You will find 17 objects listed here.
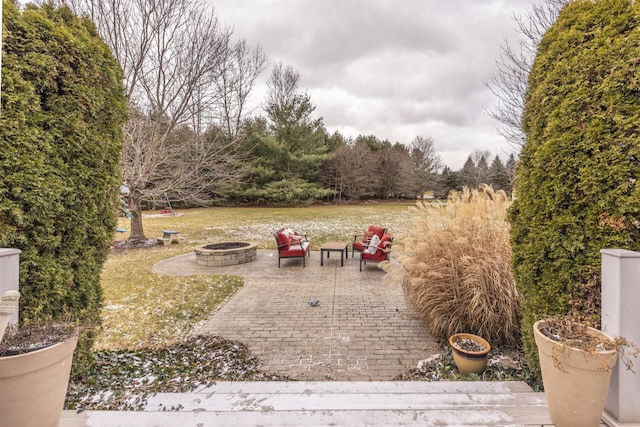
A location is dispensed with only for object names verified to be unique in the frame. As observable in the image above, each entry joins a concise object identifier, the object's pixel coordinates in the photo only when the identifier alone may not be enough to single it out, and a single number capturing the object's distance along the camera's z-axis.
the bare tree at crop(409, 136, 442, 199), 32.38
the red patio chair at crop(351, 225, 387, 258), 7.66
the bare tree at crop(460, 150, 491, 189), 32.47
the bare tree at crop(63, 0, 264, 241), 7.73
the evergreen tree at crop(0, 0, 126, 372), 1.95
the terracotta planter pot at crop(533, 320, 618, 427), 1.52
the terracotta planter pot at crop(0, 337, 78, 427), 1.39
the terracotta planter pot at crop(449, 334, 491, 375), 2.65
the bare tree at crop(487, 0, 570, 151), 6.93
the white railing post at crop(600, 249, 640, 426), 1.68
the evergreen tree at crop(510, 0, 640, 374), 1.83
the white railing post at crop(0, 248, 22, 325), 1.82
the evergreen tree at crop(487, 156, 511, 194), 29.87
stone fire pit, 7.45
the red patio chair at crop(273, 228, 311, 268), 7.29
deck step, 1.77
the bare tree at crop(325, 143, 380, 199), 29.56
